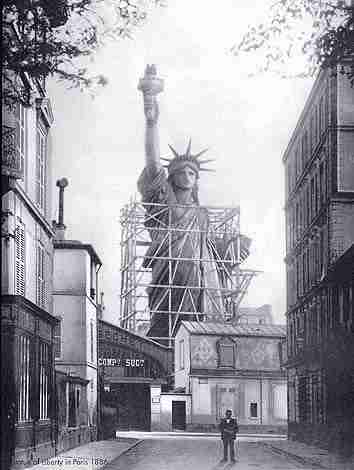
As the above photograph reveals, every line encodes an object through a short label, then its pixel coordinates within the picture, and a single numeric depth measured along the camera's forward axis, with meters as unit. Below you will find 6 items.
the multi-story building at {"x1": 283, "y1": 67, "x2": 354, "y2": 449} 23.31
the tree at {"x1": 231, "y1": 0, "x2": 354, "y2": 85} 14.87
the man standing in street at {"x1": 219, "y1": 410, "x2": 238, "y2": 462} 21.11
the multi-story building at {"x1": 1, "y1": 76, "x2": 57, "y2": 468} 16.84
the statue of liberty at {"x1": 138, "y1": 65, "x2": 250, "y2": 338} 48.12
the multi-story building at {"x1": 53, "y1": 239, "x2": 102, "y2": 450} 27.72
